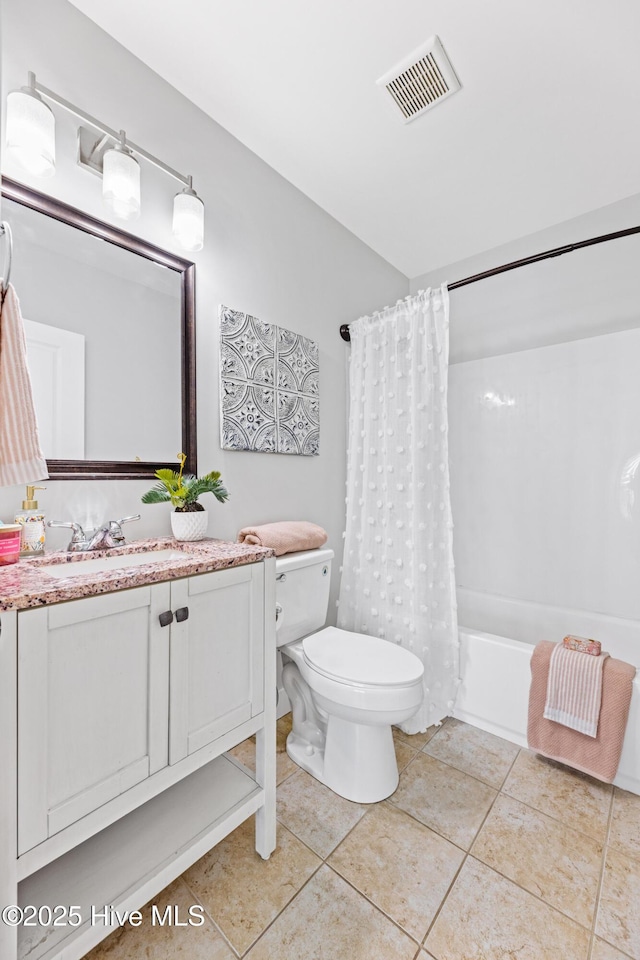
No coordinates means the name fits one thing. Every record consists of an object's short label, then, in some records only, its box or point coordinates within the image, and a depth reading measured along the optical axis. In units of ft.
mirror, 3.95
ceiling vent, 4.54
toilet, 4.50
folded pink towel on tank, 5.22
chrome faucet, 3.94
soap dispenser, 3.59
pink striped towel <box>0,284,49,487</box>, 2.99
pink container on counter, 3.19
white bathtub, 4.95
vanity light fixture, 3.51
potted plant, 4.52
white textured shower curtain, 5.99
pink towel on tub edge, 4.78
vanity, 2.50
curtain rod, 5.10
